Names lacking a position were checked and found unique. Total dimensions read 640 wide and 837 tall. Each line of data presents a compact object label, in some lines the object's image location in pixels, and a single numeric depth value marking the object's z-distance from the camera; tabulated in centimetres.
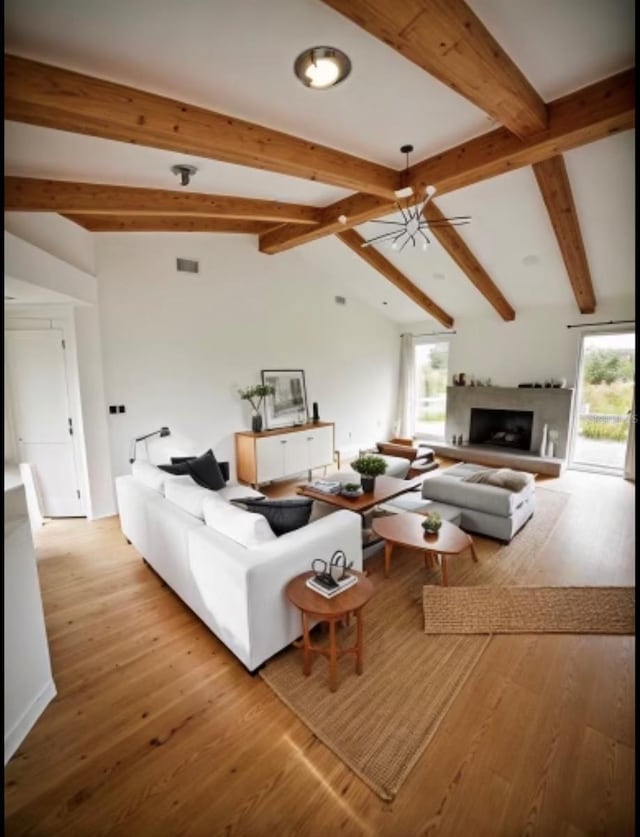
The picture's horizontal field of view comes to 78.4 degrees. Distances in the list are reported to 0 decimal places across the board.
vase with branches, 544
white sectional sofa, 213
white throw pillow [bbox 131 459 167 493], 323
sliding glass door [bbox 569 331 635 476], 577
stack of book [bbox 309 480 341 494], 392
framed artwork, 585
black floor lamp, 443
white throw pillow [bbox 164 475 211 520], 276
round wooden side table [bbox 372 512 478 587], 289
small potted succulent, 309
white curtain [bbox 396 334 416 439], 797
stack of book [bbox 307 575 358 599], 212
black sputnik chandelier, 318
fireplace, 664
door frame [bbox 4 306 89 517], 395
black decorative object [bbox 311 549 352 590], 218
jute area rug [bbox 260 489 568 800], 179
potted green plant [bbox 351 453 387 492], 381
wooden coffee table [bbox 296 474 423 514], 357
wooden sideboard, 525
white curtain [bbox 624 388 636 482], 566
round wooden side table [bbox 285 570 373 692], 203
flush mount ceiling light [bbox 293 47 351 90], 191
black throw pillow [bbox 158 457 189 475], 361
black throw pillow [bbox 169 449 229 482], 380
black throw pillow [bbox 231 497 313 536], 250
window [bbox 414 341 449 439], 778
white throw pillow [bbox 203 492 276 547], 231
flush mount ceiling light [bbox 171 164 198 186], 289
